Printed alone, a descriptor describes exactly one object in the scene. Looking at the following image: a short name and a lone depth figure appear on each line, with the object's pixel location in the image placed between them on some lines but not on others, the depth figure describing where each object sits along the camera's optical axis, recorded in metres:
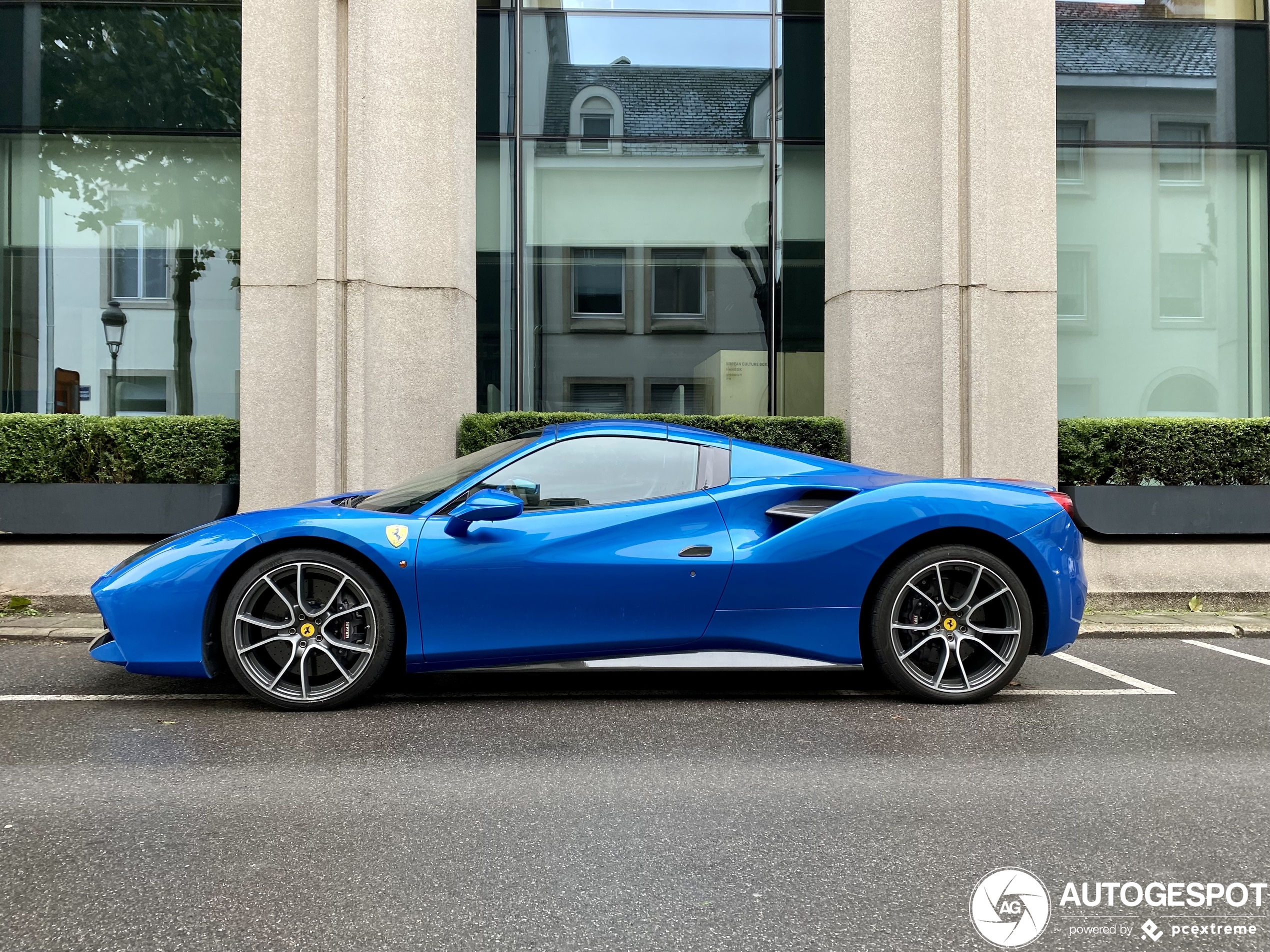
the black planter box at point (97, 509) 7.82
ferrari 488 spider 4.37
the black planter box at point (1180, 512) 8.01
